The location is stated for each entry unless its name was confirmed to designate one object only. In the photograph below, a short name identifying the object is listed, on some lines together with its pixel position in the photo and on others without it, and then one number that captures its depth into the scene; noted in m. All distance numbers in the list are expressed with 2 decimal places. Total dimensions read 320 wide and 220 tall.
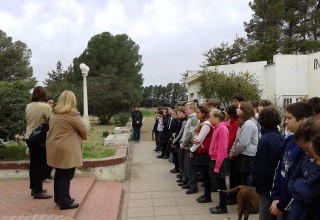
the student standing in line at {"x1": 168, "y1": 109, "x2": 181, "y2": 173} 6.13
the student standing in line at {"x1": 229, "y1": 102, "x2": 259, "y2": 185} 3.72
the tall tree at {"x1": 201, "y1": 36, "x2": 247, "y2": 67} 24.60
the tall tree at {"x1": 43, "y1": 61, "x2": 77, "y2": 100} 19.53
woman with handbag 3.87
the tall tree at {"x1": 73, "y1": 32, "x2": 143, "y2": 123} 29.56
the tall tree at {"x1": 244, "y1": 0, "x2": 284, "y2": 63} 24.00
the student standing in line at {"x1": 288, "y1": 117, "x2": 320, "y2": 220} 1.64
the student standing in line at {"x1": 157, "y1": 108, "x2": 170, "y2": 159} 8.06
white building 15.51
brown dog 3.14
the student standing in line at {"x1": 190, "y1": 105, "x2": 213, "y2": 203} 4.17
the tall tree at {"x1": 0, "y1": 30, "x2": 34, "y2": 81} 26.86
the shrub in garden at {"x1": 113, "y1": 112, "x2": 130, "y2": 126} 15.53
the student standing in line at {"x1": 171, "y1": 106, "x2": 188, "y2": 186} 5.25
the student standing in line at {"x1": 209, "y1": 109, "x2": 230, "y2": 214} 3.84
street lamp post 13.24
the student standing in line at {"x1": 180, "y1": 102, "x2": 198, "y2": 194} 4.76
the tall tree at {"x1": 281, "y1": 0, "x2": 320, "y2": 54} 24.89
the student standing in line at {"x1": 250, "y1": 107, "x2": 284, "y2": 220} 2.49
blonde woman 3.42
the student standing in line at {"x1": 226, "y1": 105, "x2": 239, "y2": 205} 4.18
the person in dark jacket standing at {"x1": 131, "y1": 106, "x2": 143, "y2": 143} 10.81
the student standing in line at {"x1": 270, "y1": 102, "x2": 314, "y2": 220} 2.12
